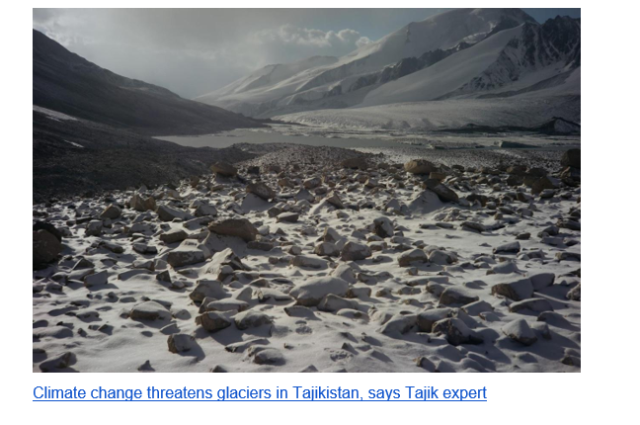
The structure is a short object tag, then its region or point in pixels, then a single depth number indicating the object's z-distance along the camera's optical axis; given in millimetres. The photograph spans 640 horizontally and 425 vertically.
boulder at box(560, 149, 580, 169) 7254
